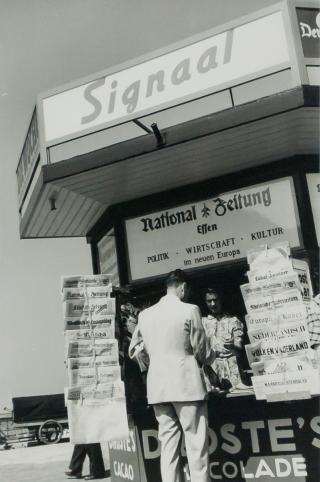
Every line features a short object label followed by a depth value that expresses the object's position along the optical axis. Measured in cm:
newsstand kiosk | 509
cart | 2461
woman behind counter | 650
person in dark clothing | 802
